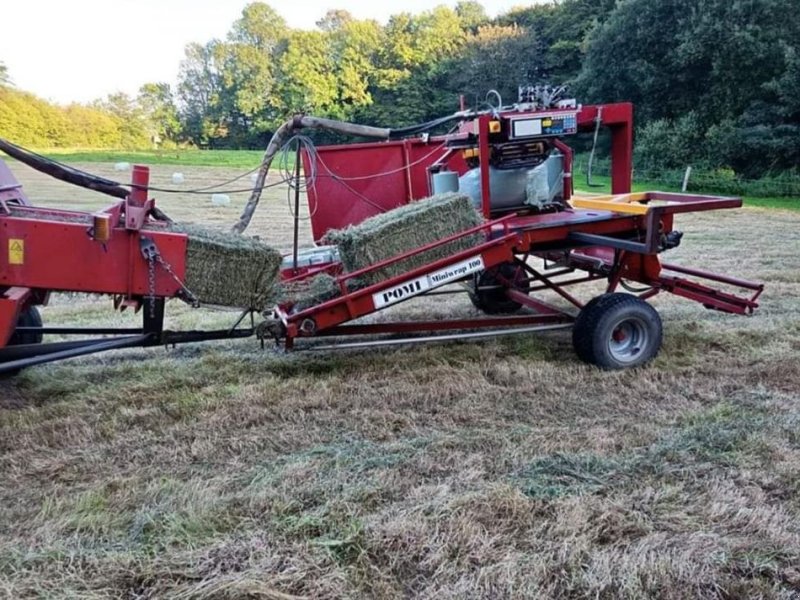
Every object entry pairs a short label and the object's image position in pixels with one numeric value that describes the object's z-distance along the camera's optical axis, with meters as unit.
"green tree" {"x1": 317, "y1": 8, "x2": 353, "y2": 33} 66.25
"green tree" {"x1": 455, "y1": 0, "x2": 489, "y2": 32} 59.37
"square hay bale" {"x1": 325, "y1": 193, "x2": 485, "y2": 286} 4.26
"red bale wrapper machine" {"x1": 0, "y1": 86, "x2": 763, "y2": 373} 3.55
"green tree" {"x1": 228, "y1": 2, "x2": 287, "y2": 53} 66.75
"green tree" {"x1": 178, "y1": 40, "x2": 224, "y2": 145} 52.51
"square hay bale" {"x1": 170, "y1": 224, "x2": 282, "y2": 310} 3.77
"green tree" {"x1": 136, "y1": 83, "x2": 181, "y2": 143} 51.97
